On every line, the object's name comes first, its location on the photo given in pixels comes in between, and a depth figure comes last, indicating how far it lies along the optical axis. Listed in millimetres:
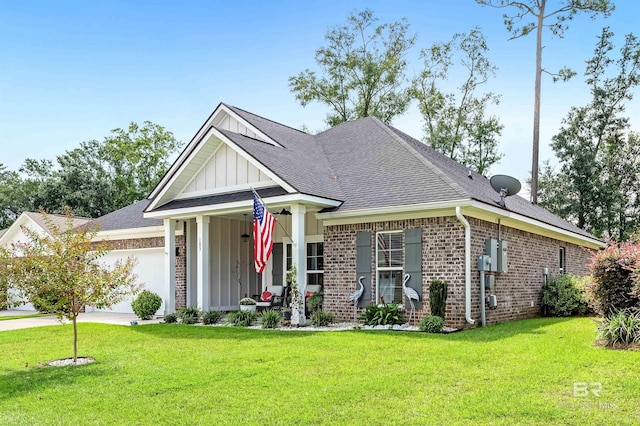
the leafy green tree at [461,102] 31500
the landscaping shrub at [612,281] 9376
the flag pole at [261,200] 12906
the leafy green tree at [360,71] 31812
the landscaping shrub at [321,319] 12859
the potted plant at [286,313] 13375
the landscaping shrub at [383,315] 12312
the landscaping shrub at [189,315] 14492
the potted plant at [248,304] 14227
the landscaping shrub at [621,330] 8641
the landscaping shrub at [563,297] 15195
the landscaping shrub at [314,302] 14203
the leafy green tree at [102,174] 35500
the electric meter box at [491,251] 12773
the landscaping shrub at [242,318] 13469
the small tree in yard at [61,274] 8766
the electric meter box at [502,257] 13227
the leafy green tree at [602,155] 29625
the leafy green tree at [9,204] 40562
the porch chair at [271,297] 15430
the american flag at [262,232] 12852
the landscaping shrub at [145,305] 15719
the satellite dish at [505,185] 14000
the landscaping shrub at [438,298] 11828
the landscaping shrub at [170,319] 14866
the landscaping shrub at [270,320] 12945
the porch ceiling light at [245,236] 18922
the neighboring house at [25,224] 22531
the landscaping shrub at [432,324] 11375
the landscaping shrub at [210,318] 14148
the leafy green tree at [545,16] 27359
